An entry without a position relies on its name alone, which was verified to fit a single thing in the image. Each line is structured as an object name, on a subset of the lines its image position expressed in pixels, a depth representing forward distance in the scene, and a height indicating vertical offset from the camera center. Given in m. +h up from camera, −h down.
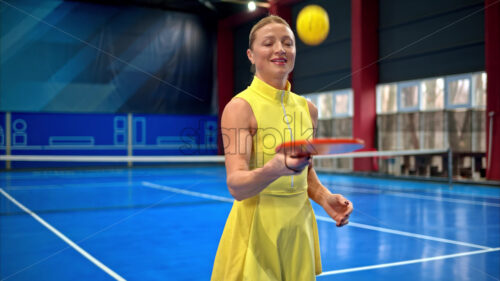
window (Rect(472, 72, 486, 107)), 14.41 +1.57
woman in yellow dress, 1.81 -0.19
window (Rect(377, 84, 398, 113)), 17.81 +1.59
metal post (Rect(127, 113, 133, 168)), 24.85 +0.17
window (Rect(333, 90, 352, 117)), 19.80 +1.52
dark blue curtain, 22.06 +3.96
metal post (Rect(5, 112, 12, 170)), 21.97 +0.22
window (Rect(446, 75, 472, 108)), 14.94 +1.57
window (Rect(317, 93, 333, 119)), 20.91 +1.50
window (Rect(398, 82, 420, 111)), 16.86 +1.56
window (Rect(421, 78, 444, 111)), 15.91 +1.57
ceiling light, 20.28 +5.71
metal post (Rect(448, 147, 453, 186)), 13.23 -0.73
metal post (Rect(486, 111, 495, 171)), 13.75 +0.06
